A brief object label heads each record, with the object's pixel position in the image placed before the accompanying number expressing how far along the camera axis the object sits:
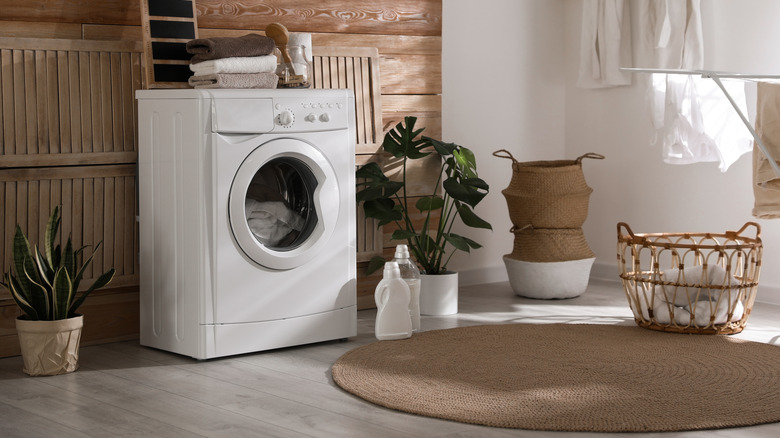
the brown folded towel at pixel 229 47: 2.94
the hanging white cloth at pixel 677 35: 4.00
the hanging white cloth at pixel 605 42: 4.32
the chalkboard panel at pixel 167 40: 3.05
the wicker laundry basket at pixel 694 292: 3.12
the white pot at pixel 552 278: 3.98
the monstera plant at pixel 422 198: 3.61
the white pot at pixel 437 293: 3.63
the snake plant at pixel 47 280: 2.75
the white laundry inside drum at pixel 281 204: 2.99
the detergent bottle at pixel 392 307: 3.01
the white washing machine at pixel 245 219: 2.86
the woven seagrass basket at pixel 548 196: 4.02
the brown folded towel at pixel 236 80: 2.95
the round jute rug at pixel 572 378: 2.26
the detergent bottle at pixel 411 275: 3.13
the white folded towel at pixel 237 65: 2.94
